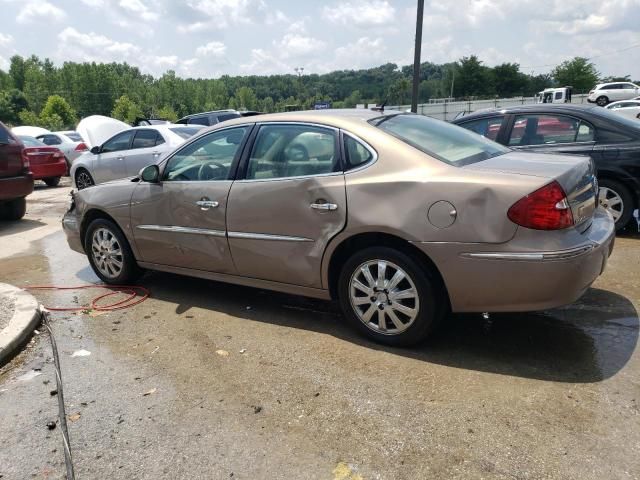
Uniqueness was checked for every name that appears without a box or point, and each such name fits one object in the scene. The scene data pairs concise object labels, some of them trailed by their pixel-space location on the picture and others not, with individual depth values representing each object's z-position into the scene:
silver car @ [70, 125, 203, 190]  10.37
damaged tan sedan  3.14
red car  13.62
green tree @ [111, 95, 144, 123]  79.28
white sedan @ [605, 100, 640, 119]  29.85
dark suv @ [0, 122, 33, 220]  8.36
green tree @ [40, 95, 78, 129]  73.14
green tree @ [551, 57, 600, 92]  82.38
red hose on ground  4.83
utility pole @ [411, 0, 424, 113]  11.36
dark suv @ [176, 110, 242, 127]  18.23
